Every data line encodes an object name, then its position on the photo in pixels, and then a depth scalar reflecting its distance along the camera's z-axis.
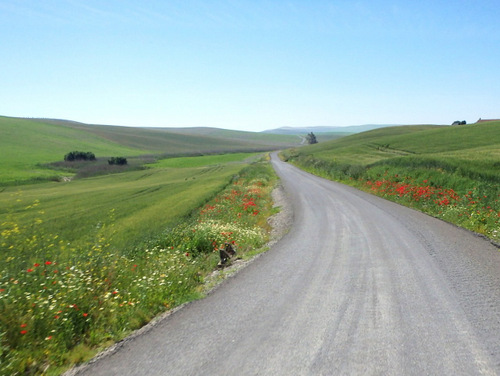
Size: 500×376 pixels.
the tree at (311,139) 165.91
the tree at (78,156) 77.19
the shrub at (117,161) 75.06
